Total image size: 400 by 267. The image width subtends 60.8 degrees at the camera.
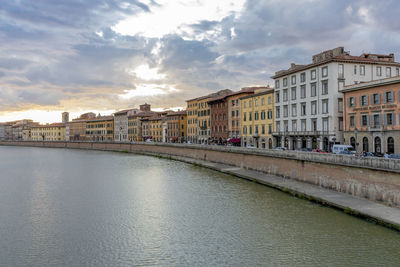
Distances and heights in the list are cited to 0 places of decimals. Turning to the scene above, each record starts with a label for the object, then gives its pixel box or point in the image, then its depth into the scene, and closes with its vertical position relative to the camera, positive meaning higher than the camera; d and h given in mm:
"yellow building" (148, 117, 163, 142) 116000 +3120
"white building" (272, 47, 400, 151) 48625 +6719
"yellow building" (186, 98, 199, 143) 96769 +4636
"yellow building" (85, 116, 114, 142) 146625 +4135
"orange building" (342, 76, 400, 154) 38406 +2388
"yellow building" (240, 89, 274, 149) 63312 +3449
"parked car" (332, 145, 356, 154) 40072 -1539
